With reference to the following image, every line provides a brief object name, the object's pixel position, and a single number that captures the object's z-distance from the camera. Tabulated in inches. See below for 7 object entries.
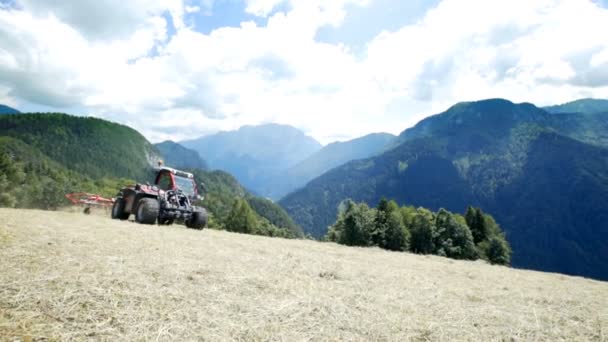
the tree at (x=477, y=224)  1911.9
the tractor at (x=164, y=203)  545.0
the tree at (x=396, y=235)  1611.7
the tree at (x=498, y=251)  1742.1
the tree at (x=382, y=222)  1624.0
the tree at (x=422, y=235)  1676.9
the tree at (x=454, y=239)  1638.8
